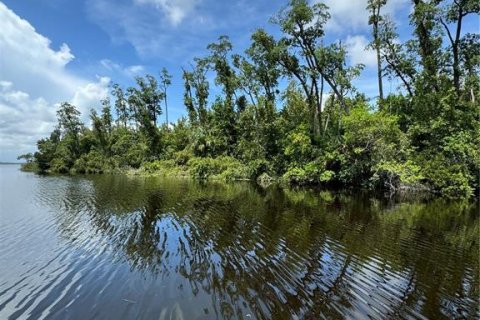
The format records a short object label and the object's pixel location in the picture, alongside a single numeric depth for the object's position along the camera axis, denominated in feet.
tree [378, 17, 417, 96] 98.84
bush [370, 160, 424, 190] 80.18
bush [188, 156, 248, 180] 130.52
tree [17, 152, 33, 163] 232.73
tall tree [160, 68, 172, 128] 197.58
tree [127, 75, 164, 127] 194.70
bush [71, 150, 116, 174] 193.47
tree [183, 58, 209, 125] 180.04
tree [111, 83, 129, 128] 225.97
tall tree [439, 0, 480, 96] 84.02
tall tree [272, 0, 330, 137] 104.17
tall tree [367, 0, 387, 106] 102.27
